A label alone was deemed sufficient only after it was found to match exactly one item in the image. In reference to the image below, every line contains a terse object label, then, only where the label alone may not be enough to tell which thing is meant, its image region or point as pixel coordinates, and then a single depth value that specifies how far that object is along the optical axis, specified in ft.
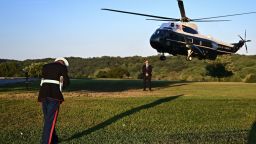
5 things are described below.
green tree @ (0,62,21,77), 163.80
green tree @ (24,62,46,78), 140.86
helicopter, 88.83
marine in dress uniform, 22.57
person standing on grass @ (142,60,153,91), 67.38
